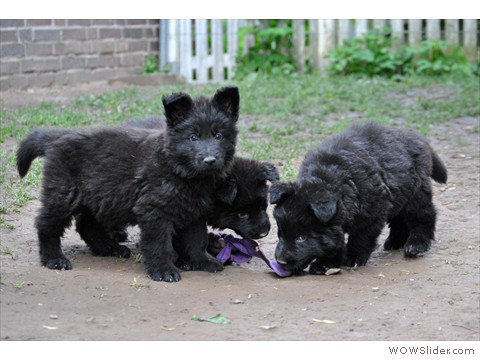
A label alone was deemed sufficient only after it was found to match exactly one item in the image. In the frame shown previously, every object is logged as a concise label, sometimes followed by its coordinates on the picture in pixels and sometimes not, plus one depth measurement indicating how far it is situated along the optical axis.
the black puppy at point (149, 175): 5.97
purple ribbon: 6.62
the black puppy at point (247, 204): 6.45
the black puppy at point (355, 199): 6.23
